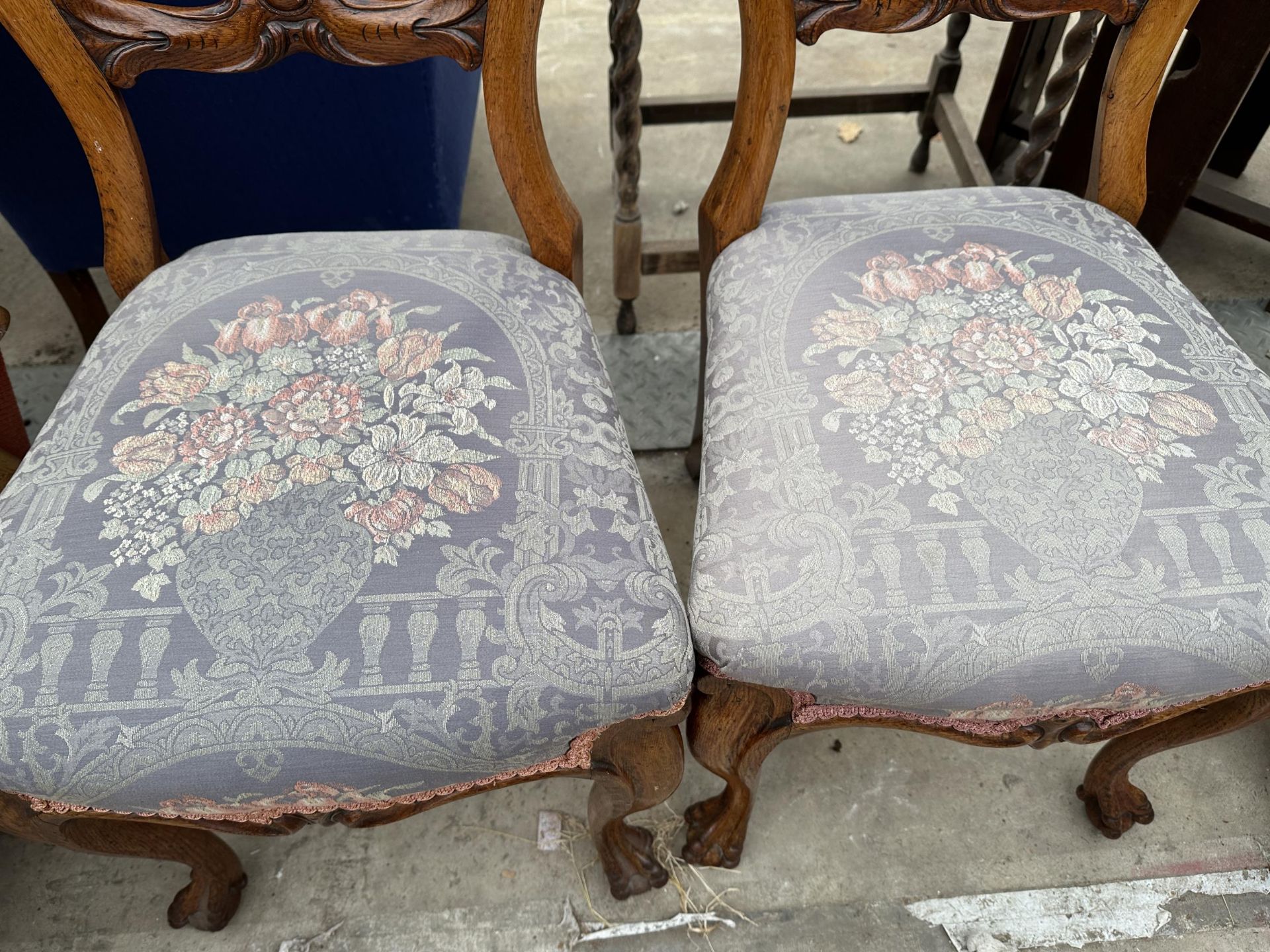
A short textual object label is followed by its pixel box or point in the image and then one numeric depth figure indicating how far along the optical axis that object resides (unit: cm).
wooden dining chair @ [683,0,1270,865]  59
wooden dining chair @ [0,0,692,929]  56
